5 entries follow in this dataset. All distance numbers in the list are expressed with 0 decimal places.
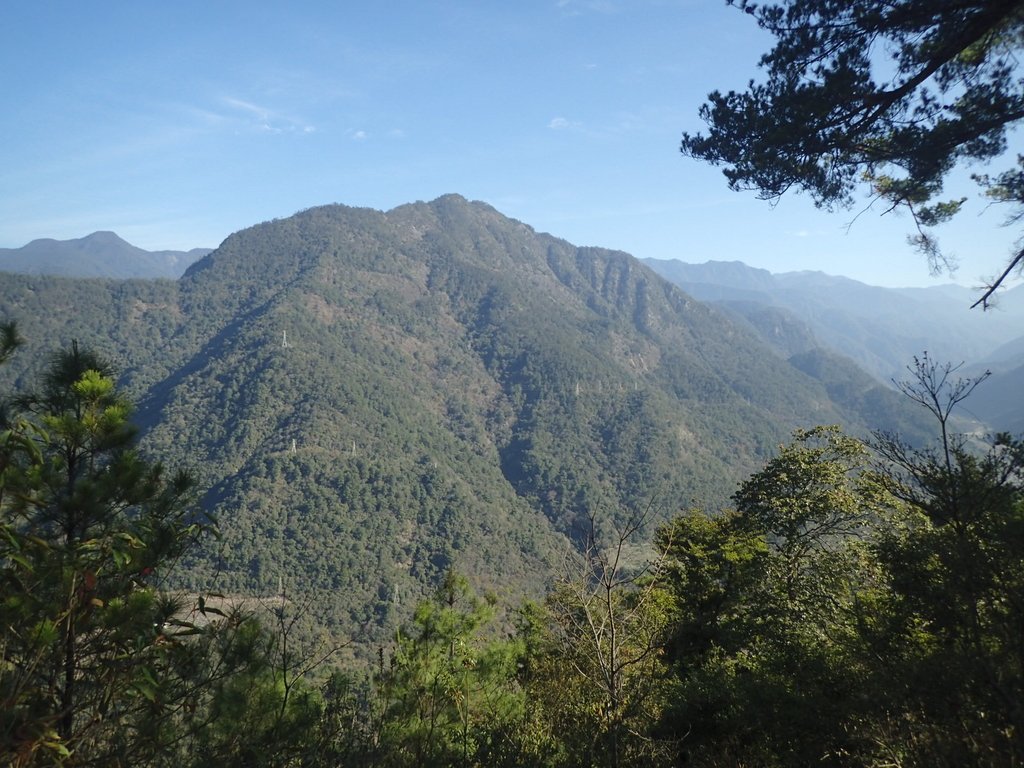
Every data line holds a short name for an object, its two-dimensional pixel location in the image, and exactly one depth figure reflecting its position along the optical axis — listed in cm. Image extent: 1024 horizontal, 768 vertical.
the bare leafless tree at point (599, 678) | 464
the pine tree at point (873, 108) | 562
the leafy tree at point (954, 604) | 298
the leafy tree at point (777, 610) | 474
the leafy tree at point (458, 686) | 469
